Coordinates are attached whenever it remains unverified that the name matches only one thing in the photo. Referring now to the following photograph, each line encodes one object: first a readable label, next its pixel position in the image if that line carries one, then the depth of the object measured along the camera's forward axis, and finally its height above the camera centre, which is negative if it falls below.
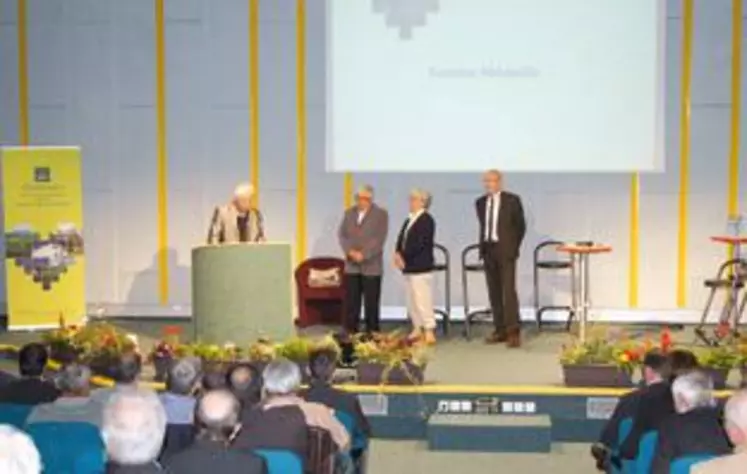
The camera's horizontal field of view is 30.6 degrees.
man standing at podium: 10.56 -0.46
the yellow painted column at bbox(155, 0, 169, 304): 12.73 +0.09
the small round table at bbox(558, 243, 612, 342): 10.36 -0.86
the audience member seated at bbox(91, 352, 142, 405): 6.36 -0.96
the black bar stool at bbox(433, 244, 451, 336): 11.70 -1.02
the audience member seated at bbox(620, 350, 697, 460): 6.05 -1.13
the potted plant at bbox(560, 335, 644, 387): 8.75 -1.30
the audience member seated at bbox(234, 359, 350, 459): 5.38 -1.02
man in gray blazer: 10.91 -0.72
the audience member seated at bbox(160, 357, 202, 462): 5.85 -1.03
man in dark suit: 10.70 -0.63
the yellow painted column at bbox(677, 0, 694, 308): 12.26 +0.15
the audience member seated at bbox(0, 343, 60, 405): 6.51 -1.07
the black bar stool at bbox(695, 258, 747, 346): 10.70 -1.10
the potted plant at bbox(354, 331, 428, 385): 8.83 -1.30
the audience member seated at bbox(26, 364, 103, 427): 5.64 -1.00
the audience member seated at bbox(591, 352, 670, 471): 6.33 -1.20
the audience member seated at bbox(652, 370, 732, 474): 5.23 -1.03
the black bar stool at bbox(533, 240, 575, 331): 11.83 -0.89
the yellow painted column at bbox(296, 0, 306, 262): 12.61 +0.34
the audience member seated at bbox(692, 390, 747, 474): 4.14 -0.87
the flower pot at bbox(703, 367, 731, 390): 8.62 -1.36
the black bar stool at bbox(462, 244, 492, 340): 11.58 -1.05
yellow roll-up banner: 11.89 -0.60
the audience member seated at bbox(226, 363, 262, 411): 6.08 -0.98
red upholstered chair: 11.69 -1.19
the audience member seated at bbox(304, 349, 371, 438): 6.52 -1.10
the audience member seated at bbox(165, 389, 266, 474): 4.35 -0.92
